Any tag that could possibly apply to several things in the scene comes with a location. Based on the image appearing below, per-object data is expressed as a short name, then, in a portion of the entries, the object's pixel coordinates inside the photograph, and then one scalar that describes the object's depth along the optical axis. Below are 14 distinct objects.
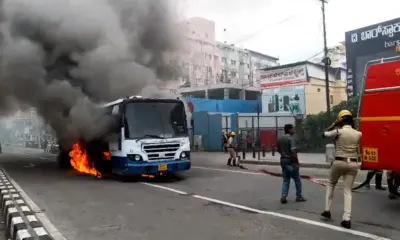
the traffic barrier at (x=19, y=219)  5.29
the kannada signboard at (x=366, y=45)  27.80
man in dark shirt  7.90
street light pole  22.40
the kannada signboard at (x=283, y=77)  37.12
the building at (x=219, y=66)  42.72
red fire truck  6.82
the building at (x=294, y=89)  37.06
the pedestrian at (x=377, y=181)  9.33
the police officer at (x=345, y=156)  5.99
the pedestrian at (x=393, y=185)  8.09
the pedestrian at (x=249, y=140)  24.40
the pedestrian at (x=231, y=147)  16.72
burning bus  11.51
